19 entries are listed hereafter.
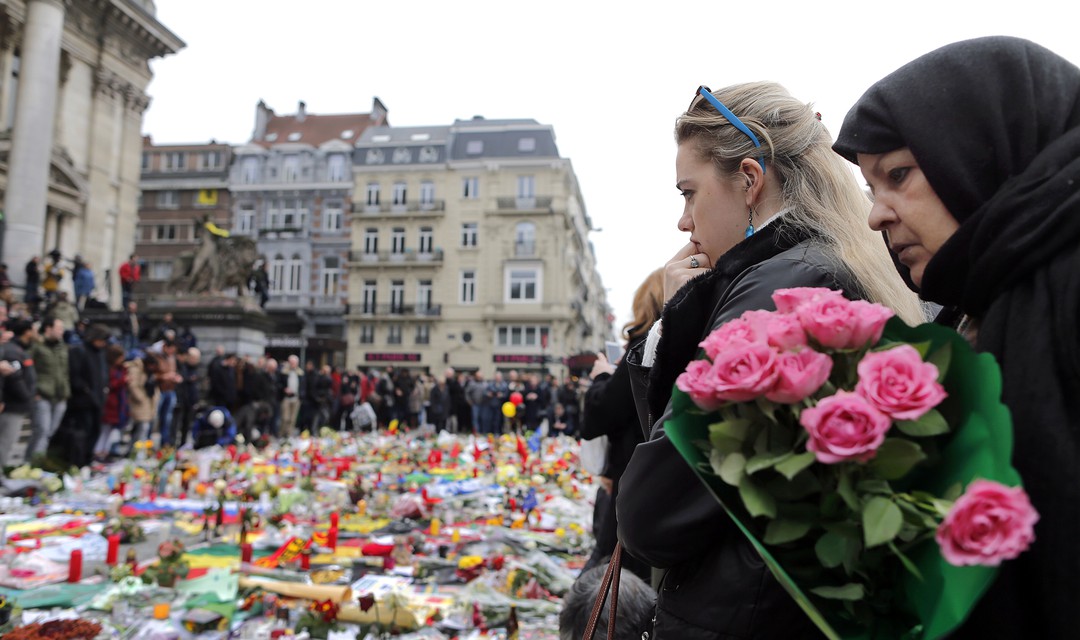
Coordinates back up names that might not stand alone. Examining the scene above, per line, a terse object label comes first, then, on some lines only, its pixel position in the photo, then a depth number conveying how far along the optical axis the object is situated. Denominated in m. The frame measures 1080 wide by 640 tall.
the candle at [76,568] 5.06
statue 18.09
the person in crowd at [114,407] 11.09
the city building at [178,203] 53.78
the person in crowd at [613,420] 3.54
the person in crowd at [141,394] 11.63
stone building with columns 21.53
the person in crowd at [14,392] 8.59
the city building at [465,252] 47.38
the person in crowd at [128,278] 21.81
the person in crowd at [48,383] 9.76
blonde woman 1.39
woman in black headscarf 1.04
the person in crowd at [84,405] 9.96
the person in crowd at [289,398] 16.89
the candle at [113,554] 5.34
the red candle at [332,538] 6.02
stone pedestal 17.64
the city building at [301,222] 50.44
